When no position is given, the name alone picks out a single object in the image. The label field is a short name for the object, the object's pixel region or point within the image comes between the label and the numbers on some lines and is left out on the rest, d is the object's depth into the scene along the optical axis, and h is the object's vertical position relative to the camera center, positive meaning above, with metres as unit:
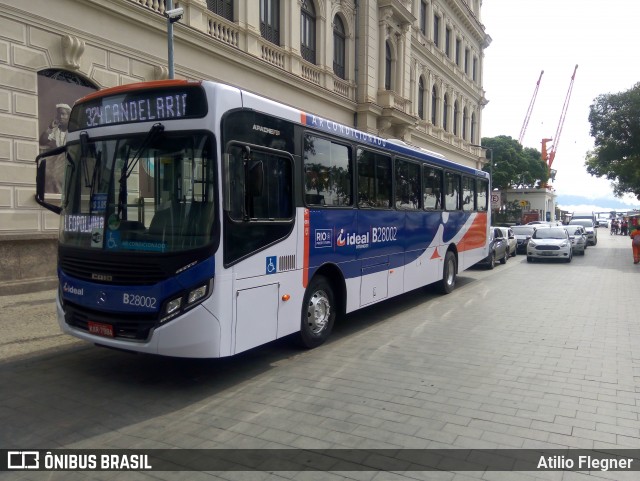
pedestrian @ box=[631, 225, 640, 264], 21.53 -1.33
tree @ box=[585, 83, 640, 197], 31.73 +5.48
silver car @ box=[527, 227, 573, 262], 21.41 -1.43
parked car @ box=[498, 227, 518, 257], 22.50 -1.25
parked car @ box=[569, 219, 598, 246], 34.94 -1.00
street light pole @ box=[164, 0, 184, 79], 10.46 +4.01
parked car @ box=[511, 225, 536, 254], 26.75 -1.13
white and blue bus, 5.25 -0.08
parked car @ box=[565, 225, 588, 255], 25.83 -1.35
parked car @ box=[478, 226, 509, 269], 19.25 -1.39
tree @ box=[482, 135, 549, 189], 60.97 +6.20
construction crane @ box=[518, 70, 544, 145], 108.62 +20.87
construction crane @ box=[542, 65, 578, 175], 102.44 +13.96
